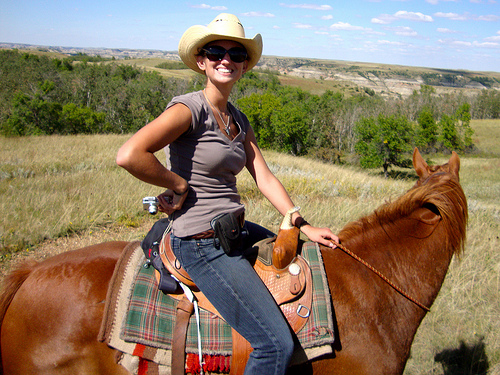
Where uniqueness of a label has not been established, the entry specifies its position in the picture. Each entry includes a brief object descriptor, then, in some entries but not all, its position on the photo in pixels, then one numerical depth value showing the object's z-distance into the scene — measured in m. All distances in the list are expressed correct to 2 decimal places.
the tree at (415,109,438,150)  54.84
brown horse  1.96
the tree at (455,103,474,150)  56.04
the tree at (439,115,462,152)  54.81
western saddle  1.87
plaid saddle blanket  1.87
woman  1.68
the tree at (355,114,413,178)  43.41
